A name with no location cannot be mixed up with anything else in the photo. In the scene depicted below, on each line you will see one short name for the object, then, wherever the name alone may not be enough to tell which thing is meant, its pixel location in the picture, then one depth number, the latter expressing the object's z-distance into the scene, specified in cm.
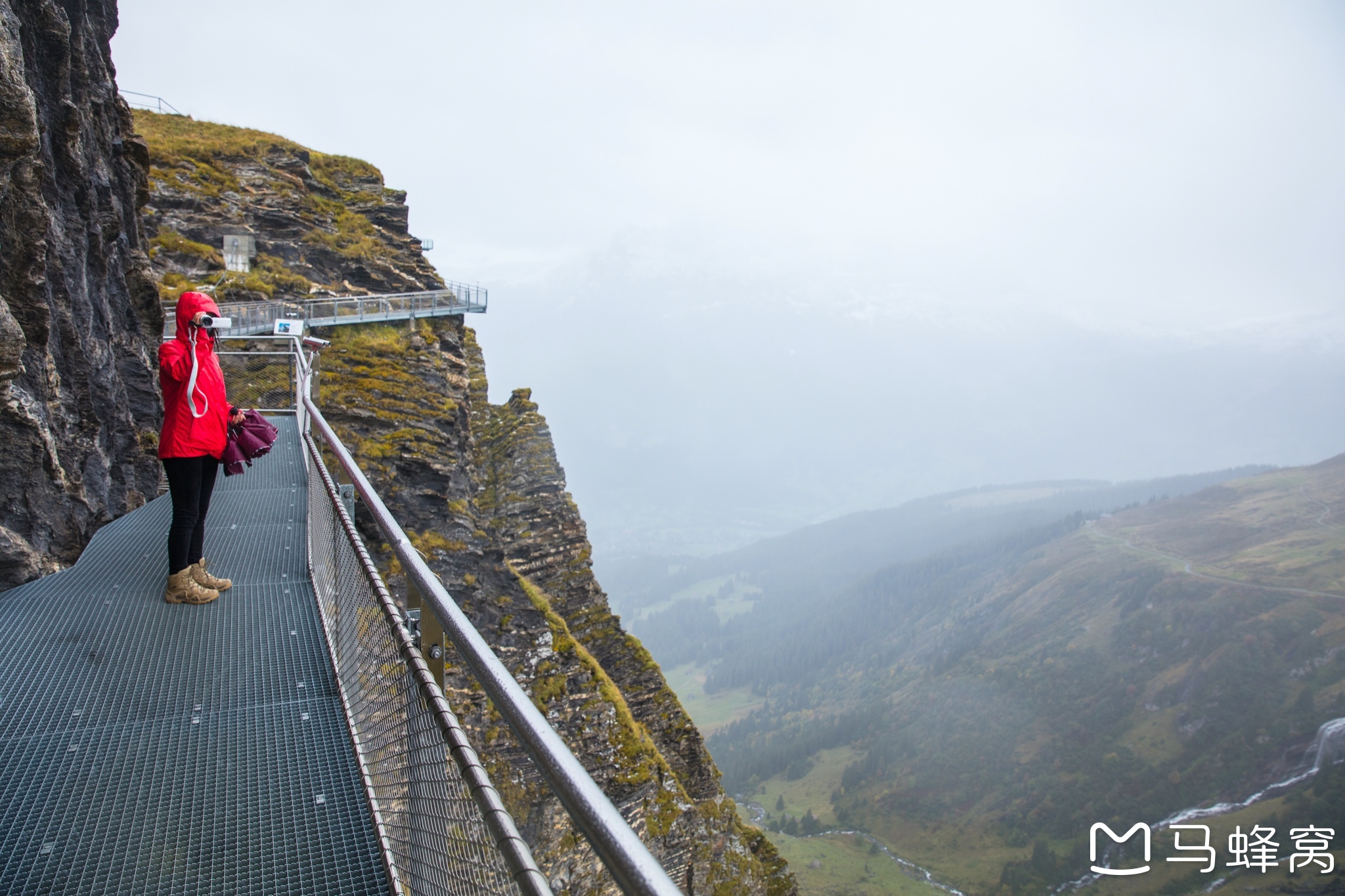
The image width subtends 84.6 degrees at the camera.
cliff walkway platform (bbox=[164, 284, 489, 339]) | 1936
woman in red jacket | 548
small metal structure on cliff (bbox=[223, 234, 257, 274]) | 2334
